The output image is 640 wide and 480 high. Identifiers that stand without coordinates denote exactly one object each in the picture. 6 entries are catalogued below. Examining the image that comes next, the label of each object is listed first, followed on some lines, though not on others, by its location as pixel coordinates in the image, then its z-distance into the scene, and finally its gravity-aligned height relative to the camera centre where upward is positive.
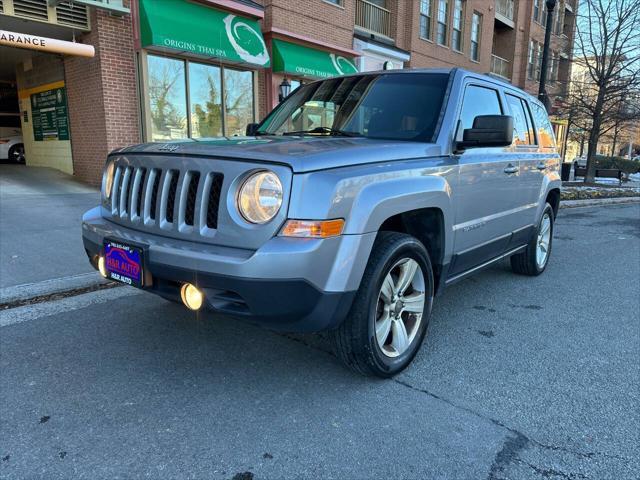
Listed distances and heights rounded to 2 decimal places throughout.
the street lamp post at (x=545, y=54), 12.23 +2.11
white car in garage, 14.35 -0.46
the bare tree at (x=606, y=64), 16.73 +2.72
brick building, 9.24 +1.50
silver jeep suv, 2.34 -0.43
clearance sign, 8.05 +1.44
